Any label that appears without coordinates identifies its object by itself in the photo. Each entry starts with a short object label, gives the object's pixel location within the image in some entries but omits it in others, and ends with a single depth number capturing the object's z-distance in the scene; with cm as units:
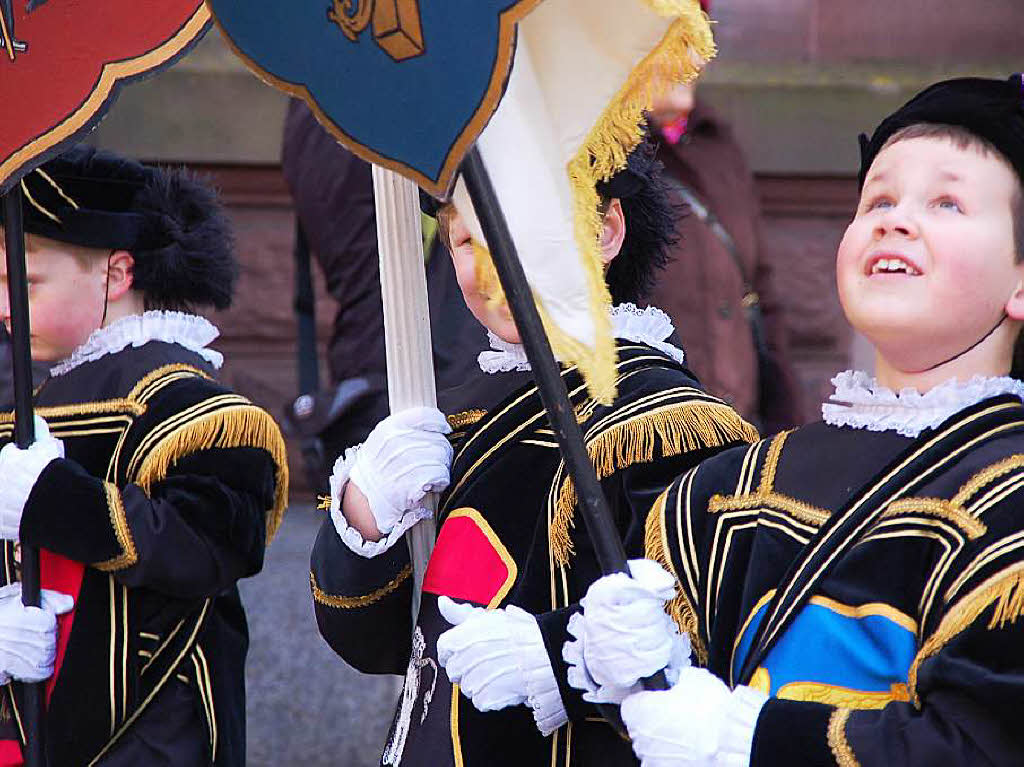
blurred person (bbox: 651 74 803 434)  822
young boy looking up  372
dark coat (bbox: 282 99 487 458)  785
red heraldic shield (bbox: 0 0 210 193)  505
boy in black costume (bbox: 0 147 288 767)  568
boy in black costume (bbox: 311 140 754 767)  450
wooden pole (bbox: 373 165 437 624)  479
